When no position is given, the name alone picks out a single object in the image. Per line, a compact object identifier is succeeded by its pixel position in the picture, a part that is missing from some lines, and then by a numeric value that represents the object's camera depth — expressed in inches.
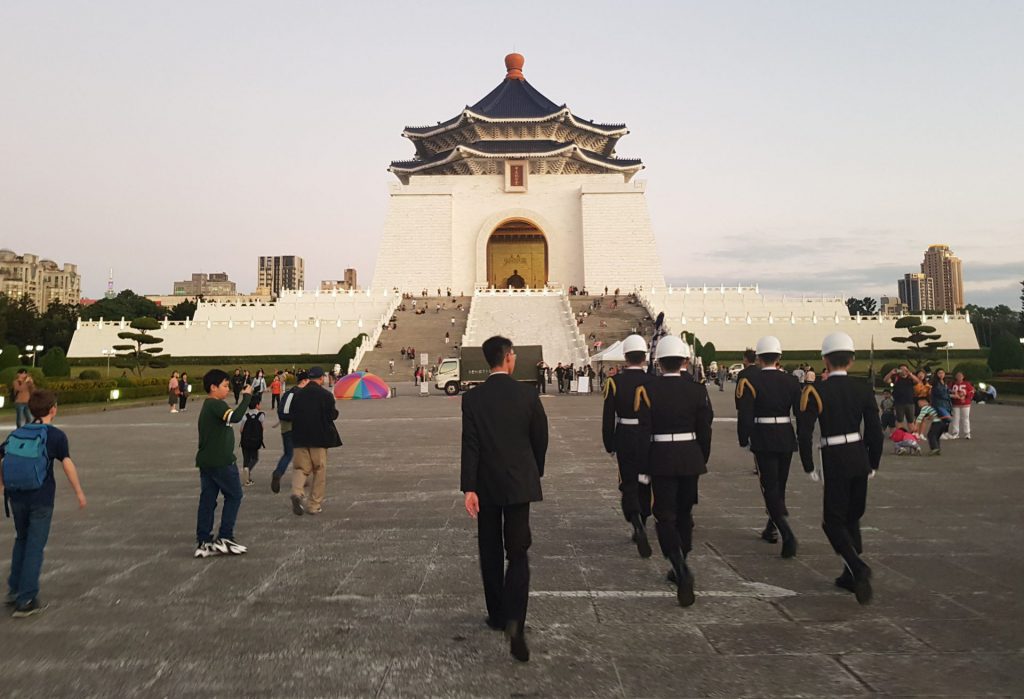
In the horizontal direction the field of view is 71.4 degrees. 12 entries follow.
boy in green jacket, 212.2
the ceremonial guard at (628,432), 214.5
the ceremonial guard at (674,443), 171.5
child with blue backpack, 165.5
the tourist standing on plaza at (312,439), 270.5
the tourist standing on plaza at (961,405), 476.4
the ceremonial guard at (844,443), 173.6
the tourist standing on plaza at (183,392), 843.4
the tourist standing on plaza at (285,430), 299.3
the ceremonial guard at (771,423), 218.1
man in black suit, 144.7
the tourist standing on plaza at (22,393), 494.9
